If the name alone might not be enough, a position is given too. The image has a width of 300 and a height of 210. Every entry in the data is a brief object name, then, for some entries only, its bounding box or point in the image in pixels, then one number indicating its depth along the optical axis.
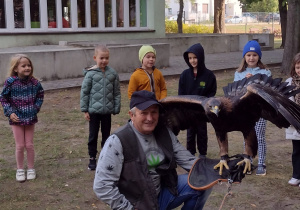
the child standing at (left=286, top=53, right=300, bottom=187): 5.35
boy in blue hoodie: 5.91
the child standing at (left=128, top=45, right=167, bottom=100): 6.02
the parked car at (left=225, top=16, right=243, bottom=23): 66.88
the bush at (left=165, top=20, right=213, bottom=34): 34.09
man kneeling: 3.33
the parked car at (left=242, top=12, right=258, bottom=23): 52.62
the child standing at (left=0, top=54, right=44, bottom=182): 5.66
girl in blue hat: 5.78
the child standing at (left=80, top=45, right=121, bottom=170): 6.03
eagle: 3.75
